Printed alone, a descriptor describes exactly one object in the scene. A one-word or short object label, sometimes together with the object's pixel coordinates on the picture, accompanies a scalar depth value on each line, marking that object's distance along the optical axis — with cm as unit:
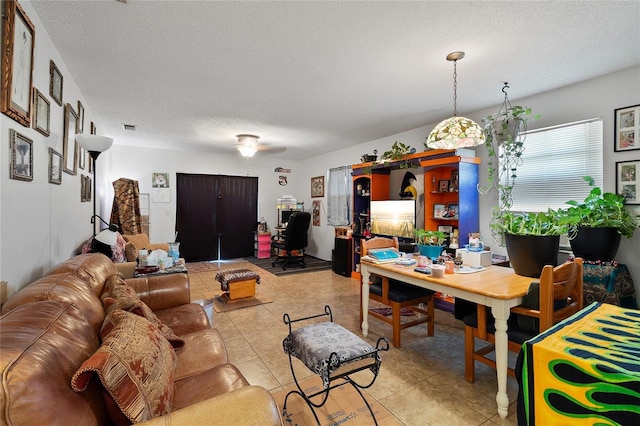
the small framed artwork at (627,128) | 254
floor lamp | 248
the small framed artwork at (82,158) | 293
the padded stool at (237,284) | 381
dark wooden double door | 655
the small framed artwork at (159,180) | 617
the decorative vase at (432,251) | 253
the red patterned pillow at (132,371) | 90
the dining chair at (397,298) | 264
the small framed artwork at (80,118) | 298
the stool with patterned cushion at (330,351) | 149
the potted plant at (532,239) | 203
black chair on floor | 581
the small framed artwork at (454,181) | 383
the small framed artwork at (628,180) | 254
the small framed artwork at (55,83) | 212
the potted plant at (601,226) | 242
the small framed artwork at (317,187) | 700
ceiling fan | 506
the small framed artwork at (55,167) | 207
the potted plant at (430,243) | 253
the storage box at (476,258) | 254
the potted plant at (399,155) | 399
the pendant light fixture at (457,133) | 236
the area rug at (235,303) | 366
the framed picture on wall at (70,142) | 243
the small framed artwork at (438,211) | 397
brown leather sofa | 74
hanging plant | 299
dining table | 179
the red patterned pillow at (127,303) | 153
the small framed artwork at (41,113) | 178
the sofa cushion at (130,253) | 328
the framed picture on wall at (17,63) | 139
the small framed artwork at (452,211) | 381
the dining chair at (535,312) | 168
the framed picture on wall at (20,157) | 151
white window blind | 283
